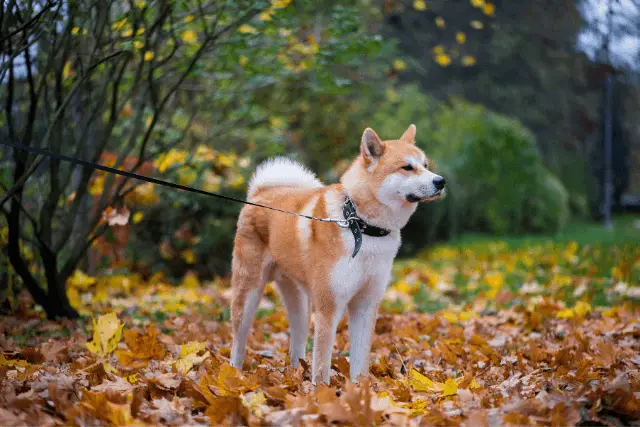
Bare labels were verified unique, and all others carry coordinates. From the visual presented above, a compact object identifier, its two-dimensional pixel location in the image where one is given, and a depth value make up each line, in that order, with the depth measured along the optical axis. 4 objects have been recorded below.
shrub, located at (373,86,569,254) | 16.11
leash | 2.92
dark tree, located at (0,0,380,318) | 4.83
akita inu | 3.54
